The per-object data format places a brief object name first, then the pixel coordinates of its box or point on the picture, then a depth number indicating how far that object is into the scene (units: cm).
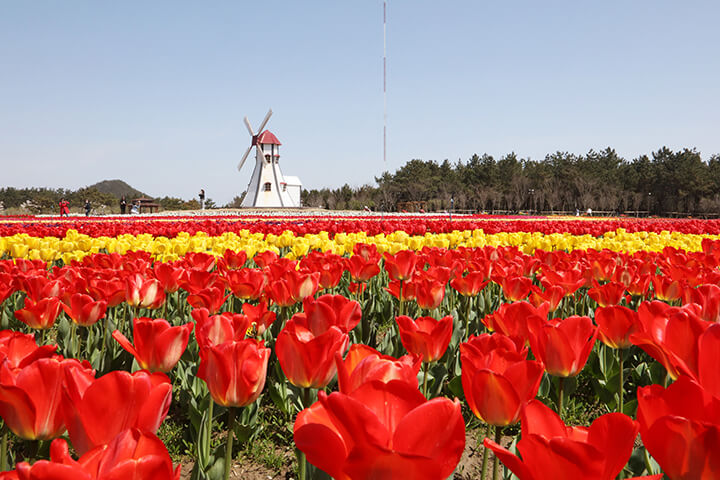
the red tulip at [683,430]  76
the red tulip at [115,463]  62
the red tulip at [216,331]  152
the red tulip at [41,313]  232
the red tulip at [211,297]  235
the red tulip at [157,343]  156
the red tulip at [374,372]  95
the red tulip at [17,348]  125
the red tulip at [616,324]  193
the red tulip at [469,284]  300
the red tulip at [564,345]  152
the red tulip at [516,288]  285
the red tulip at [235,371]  128
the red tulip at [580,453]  69
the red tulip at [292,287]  252
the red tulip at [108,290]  264
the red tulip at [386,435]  70
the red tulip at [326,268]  306
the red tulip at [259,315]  207
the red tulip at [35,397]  103
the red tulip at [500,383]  111
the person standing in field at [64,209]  2899
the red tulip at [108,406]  90
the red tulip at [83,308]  234
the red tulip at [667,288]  282
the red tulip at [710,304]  206
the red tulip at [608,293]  256
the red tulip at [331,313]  173
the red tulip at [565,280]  276
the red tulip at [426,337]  172
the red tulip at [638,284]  292
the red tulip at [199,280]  276
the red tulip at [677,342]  130
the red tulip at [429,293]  273
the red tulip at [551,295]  250
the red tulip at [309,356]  132
